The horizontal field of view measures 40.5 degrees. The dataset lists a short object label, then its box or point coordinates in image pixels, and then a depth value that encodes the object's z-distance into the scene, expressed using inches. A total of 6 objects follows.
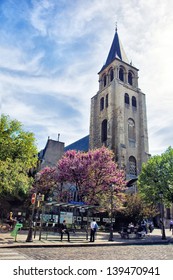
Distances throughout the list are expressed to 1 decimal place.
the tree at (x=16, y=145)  896.5
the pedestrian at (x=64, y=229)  554.9
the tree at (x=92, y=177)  1033.8
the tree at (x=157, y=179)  958.4
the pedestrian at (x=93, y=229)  578.1
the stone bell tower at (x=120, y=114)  1745.8
